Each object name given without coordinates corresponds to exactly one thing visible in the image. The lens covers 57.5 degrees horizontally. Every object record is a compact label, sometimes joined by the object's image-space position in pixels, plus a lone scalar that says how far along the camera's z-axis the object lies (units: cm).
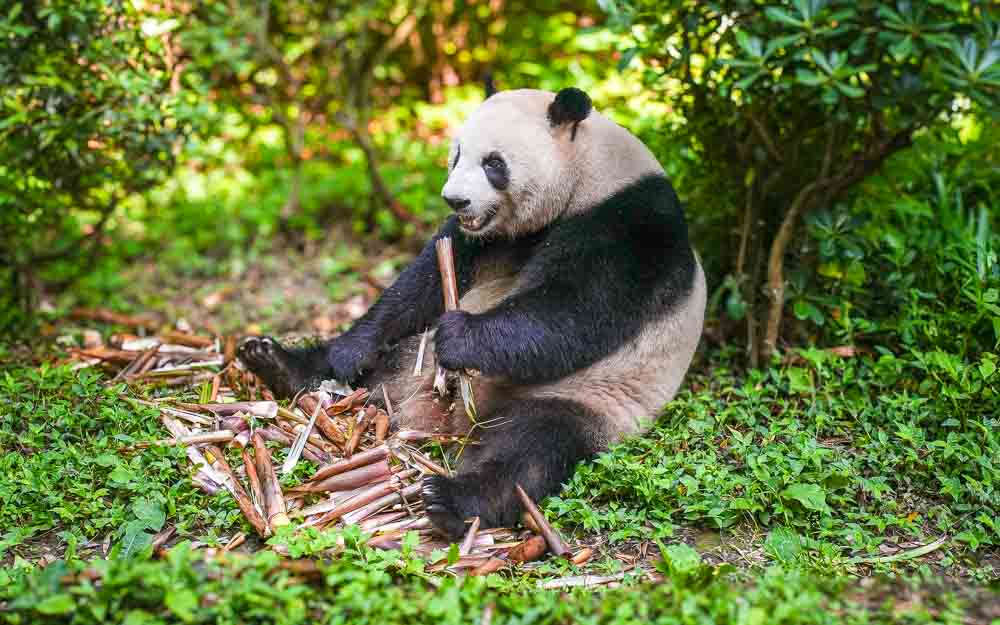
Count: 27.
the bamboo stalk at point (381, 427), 400
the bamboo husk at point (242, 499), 336
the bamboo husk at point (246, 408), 403
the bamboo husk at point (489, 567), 322
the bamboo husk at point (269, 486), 340
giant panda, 377
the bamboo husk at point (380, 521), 345
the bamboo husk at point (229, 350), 475
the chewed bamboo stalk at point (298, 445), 373
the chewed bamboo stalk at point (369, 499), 349
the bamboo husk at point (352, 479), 359
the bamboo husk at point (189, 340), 510
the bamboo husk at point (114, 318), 621
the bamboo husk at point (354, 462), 363
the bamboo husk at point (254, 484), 352
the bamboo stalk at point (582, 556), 333
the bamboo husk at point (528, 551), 333
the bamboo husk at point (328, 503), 349
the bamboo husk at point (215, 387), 436
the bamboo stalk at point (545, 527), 337
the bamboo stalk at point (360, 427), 386
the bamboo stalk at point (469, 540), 333
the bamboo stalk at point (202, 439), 381
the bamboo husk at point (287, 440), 383
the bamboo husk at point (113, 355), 478
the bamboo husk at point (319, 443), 389
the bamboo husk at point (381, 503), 350
